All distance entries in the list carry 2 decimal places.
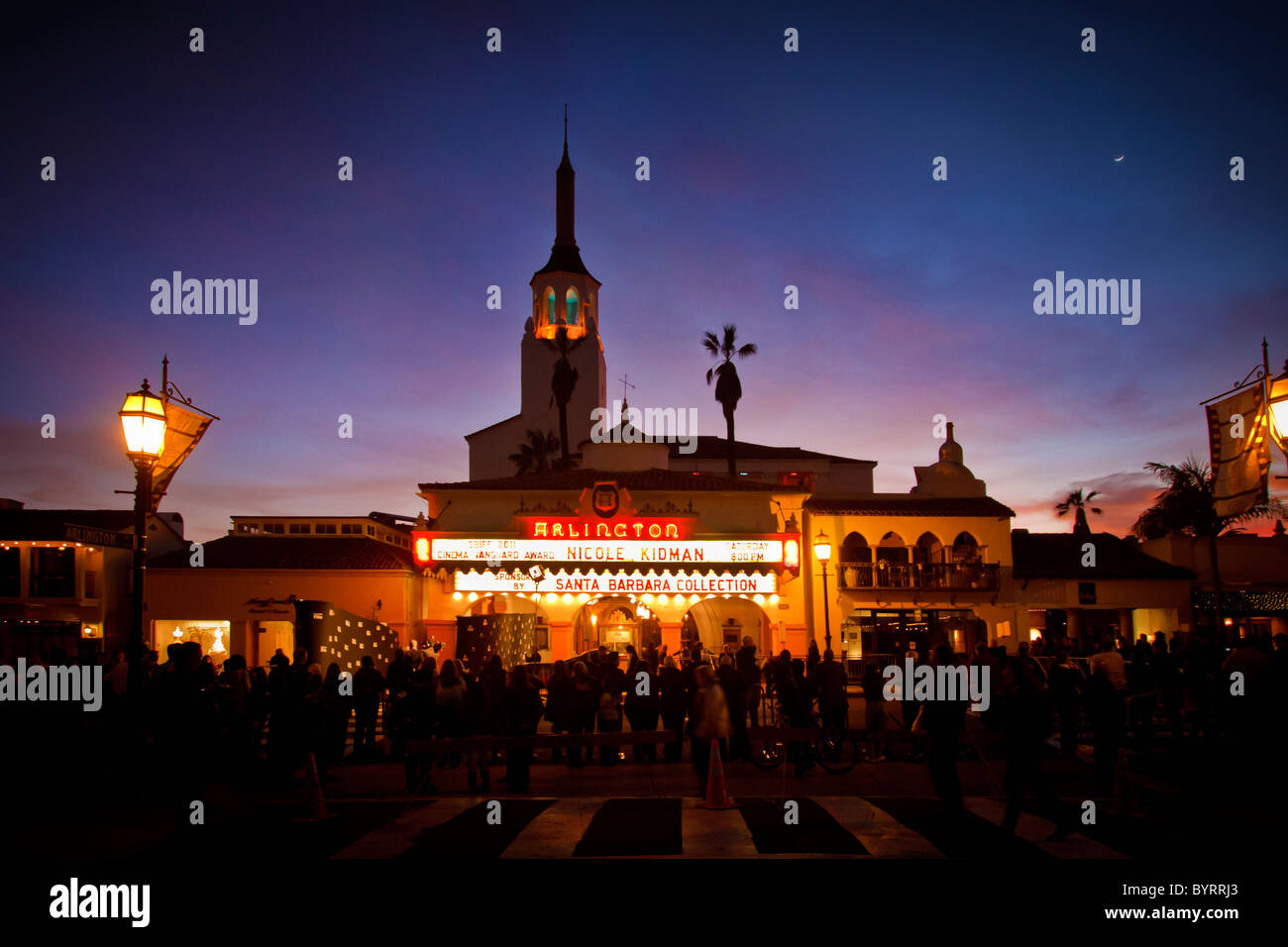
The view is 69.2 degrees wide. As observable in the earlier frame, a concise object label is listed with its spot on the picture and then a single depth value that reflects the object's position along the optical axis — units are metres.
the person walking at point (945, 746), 10.19
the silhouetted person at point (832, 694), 15.40
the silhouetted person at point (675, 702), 15.75
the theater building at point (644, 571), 29.28
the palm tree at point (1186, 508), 43.59
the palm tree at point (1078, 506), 58.91
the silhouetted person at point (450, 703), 13.22
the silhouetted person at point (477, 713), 14.05
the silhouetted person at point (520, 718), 12.73
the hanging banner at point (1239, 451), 14.66
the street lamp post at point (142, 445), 11.63
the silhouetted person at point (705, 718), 11.85
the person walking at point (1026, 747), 9.17
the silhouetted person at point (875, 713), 15.60
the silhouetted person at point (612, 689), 15.24
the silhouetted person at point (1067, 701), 11.97
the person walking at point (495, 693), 14.01
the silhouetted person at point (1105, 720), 12.05
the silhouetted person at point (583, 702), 15.33
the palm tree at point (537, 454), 58.84
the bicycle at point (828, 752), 14.27
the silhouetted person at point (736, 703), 14.40
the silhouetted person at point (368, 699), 14.90
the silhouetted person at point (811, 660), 17.23
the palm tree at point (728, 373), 49.19
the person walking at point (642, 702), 16.48
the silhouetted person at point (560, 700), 15.35
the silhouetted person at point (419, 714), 13.03
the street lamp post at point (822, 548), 23.86
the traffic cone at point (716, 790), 11.16
